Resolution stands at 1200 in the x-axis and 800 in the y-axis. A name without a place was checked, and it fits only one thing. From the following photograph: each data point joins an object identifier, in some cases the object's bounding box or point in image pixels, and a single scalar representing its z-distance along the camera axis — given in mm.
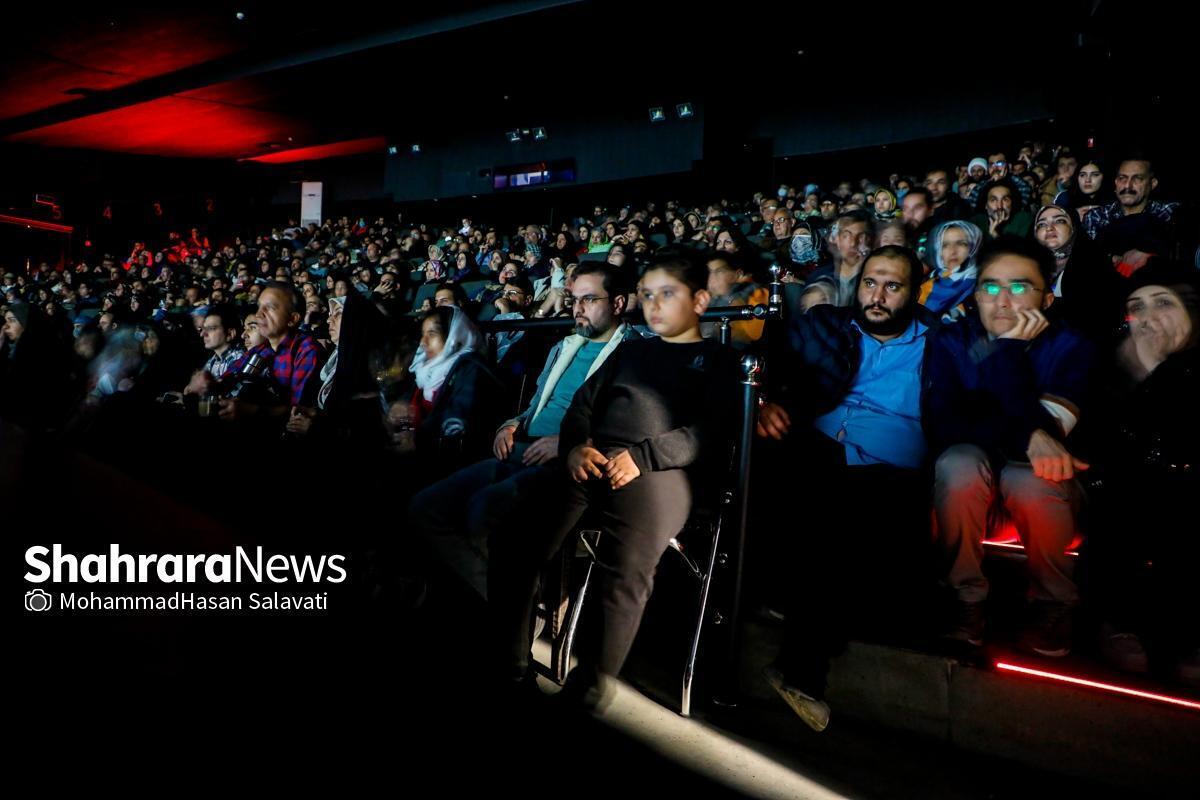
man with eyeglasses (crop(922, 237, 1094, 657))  1894
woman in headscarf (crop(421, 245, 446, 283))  9443
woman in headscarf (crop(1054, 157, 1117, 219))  4384
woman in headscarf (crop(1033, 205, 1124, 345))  2916
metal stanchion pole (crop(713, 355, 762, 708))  2008
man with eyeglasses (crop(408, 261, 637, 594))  2459
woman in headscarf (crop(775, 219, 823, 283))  4637
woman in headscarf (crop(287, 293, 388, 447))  3158
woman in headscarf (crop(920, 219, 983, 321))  3146
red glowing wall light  19328
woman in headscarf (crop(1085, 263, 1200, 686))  1848
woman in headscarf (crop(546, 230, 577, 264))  8409
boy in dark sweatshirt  1958
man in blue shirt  1964
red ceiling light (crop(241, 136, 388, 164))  18719
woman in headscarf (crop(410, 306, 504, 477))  2955
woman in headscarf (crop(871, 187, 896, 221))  5879
